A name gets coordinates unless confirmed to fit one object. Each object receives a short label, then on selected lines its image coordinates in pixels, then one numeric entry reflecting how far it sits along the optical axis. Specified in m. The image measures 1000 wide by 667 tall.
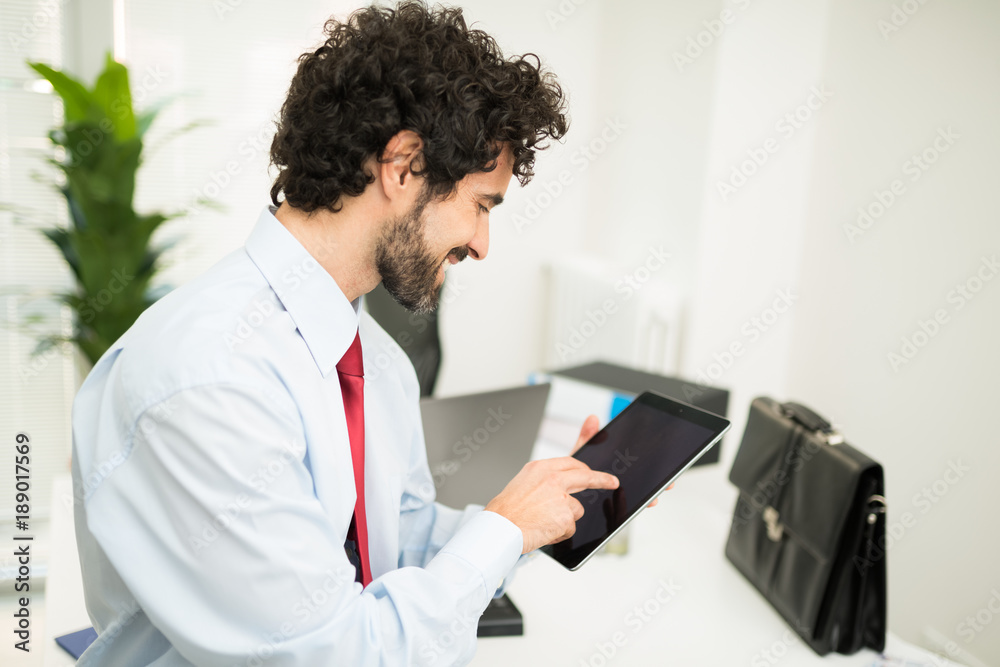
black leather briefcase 1.14
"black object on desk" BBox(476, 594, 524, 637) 1.16
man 0.73
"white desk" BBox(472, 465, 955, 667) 1.14
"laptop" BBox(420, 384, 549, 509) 1.41
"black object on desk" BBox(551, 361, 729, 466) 1.69
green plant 2.22
